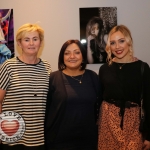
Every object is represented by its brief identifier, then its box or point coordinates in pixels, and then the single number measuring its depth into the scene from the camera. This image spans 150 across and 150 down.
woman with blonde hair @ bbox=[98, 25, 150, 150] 1.65
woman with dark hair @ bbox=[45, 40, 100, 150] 1.69
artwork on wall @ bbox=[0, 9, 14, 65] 2.42
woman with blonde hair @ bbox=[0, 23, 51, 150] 1.64
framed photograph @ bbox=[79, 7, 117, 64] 2.44
